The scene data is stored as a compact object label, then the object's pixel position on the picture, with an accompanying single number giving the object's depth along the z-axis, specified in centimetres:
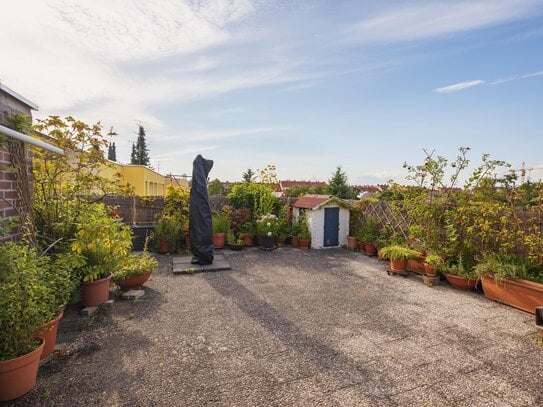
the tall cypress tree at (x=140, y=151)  5331
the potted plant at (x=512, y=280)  460
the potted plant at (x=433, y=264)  610
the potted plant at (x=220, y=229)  928
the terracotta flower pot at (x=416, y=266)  666
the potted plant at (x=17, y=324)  240
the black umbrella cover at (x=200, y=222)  701
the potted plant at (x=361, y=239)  901
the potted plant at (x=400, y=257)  656
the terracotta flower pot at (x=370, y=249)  866
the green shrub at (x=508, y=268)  487
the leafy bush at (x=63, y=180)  436
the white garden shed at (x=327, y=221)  968
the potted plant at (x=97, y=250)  406
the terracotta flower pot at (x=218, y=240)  926
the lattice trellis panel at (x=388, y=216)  800
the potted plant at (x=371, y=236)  867
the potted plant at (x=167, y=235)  846
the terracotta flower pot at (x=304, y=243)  970
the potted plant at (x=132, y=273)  506
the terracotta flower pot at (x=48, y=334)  276
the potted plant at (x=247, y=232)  968
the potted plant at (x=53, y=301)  281
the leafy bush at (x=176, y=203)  941
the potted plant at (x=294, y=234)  984
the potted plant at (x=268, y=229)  930
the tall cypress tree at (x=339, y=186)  2308
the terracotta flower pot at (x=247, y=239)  966
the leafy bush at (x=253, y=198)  1043
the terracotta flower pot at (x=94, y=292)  431
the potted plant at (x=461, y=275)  563
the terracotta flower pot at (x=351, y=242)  948
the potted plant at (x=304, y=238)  970
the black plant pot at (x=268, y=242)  927
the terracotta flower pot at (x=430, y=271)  614
